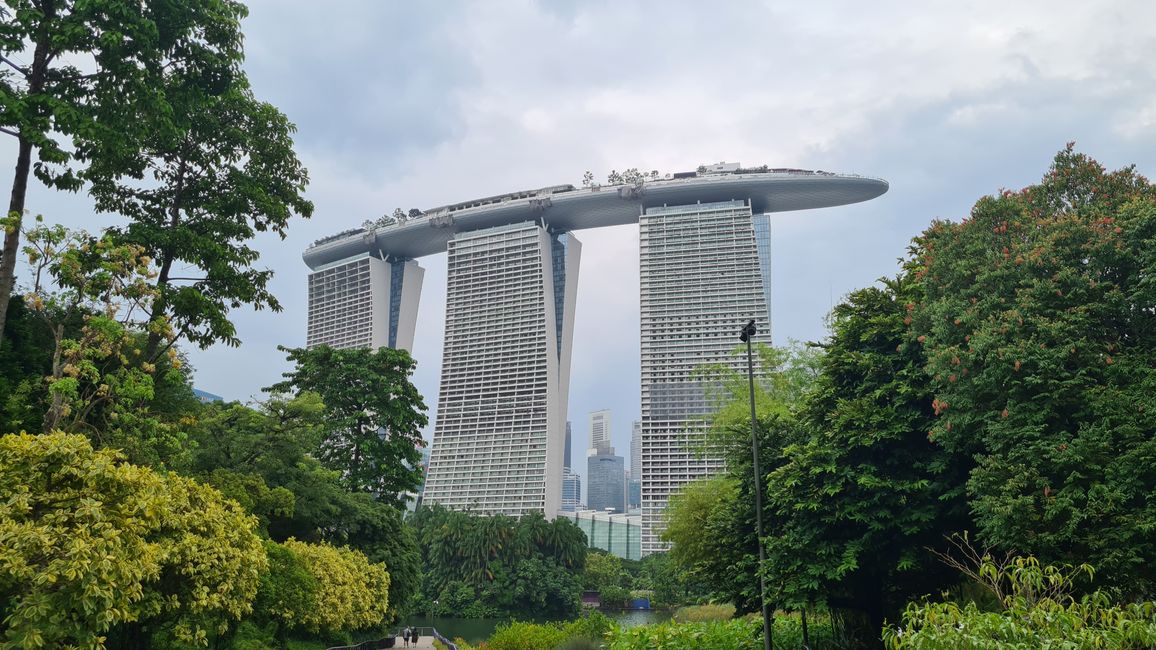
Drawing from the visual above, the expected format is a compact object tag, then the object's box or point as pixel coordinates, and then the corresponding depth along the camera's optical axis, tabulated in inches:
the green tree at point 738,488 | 978.7
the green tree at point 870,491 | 780.0
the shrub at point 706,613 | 1942.9
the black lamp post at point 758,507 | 724.7
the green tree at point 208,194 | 721.6
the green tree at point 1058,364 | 609.6
